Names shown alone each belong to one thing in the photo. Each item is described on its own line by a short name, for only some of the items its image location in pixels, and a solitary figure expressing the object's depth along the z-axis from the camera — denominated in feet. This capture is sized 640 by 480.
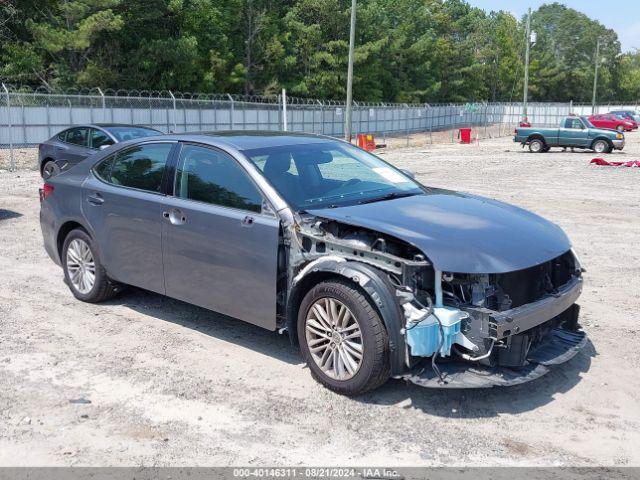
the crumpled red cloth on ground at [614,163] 77.00
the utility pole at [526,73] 144.91
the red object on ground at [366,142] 101.88
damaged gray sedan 14.06
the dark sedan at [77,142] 46.19
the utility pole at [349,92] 91.71
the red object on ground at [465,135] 134.92
